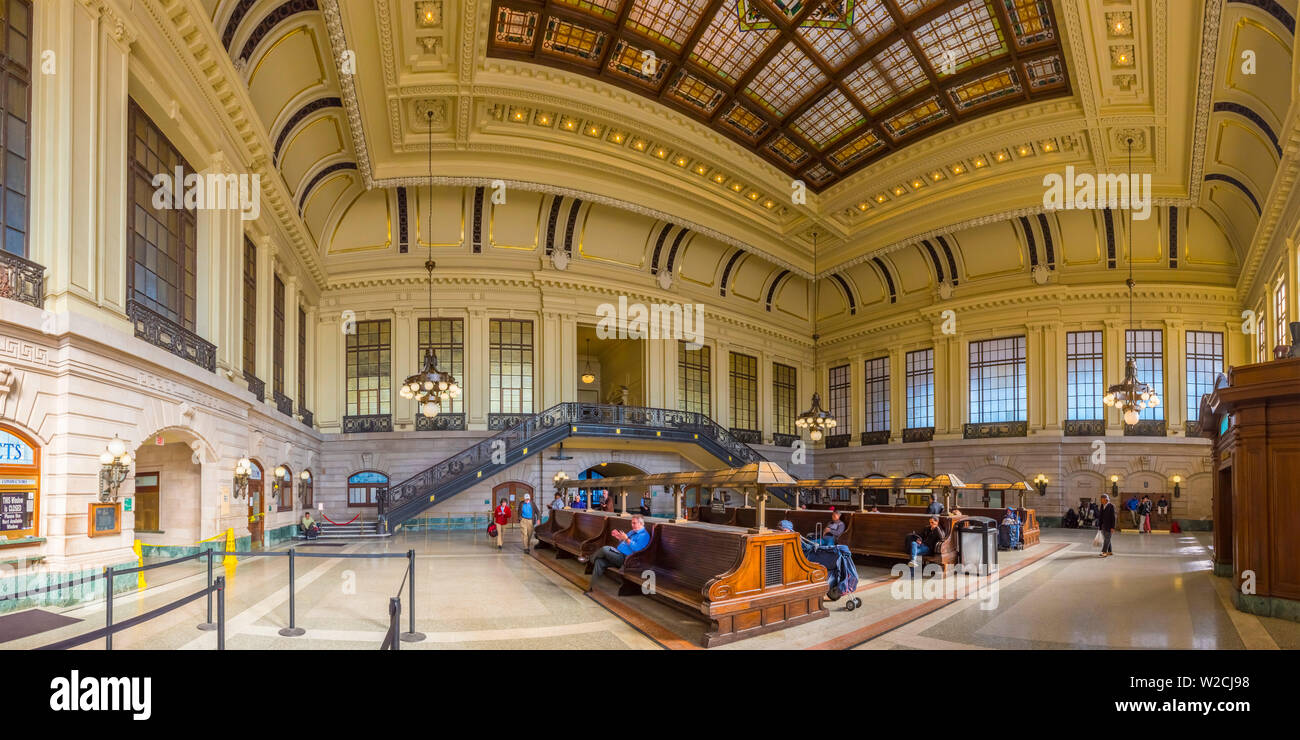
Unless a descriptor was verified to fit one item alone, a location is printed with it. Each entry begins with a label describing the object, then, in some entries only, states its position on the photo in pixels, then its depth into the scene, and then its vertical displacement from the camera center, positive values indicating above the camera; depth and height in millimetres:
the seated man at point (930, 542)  11375 -2178
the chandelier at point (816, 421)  17844 -327
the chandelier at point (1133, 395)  16062 +285
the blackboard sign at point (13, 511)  7332 -1051
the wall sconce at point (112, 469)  8484 -704
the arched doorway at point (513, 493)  22047 -2622
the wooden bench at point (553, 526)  14258 -2485
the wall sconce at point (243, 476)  13211 -1224
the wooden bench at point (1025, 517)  16672 -2704
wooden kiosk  7652 -829
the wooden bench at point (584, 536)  11367 -2218
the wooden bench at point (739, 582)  6641 -1782
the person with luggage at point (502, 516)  15627 -2411
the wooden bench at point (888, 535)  11672 -2228
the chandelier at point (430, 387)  14797 +484
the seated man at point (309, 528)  17391 -2918
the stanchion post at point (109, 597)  5128 -1403
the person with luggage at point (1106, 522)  14055 -2329
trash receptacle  11641 -2286
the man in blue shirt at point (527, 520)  15242 -2394
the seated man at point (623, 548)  8805 -1751
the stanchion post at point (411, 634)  6719 -2170
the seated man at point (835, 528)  11125 -1898
